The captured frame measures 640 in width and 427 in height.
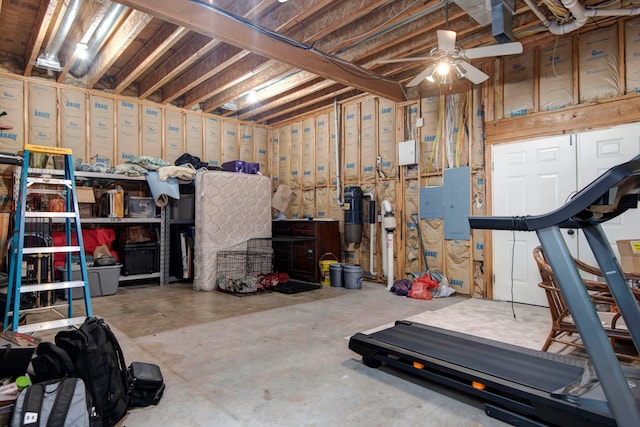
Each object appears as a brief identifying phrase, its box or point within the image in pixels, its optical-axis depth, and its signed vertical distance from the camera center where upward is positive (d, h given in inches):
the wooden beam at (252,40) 134.5 +75.2
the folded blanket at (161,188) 227.1 +17.7
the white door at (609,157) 153.8 +23.7
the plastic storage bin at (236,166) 262.8 +35.6
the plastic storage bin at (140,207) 227.5 +6.0
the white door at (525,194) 171.8 +8.9
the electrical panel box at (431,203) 214.7 +6.4
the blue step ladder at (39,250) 113.7 -10.7
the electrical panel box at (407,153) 223.8 +37.7
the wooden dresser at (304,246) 241.8 -21.9
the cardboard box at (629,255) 124.8 -15.5
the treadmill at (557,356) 56.0 -36.2
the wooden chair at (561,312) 101.4 -29.7
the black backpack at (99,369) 75.9 -32.5
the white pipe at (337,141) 267.1 +54.0
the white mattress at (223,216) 221.5 -0.3
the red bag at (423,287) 195.0 -40.2
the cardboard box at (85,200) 203.5 +9.6
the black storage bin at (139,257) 225.6 -25.8
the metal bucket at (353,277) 223.3 -38.4
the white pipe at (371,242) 241.6 -18.4
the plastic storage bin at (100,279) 195.2 -34.1
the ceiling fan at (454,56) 135.7 +61.5
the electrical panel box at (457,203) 203.0 +5.8
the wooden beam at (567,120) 155.5 +42.9
